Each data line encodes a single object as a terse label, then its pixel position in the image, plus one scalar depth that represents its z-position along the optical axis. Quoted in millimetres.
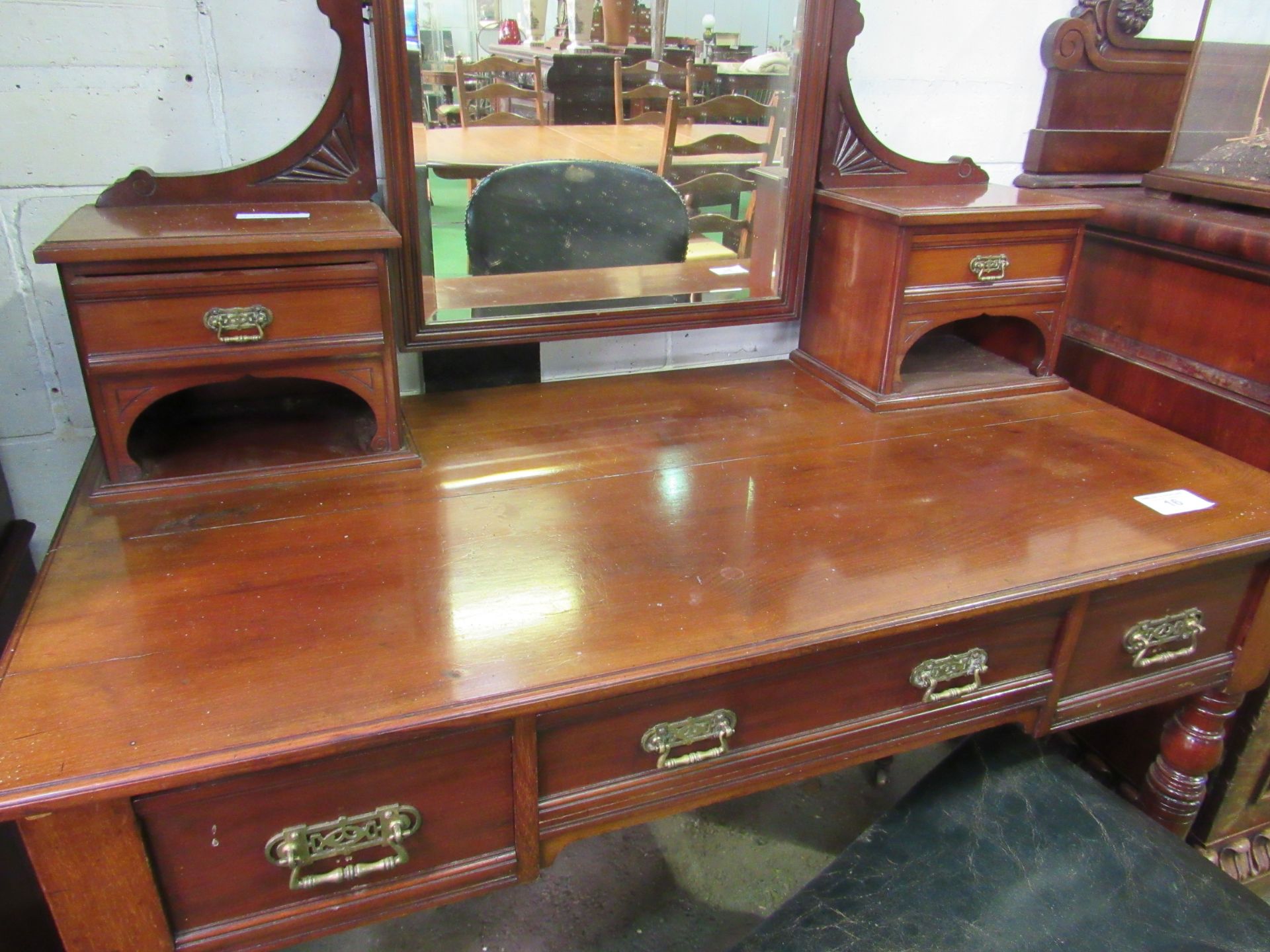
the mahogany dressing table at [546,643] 716
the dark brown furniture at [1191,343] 1251
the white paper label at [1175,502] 1073
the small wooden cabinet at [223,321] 937
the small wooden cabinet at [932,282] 1283
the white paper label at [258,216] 1068
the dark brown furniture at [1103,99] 1545
